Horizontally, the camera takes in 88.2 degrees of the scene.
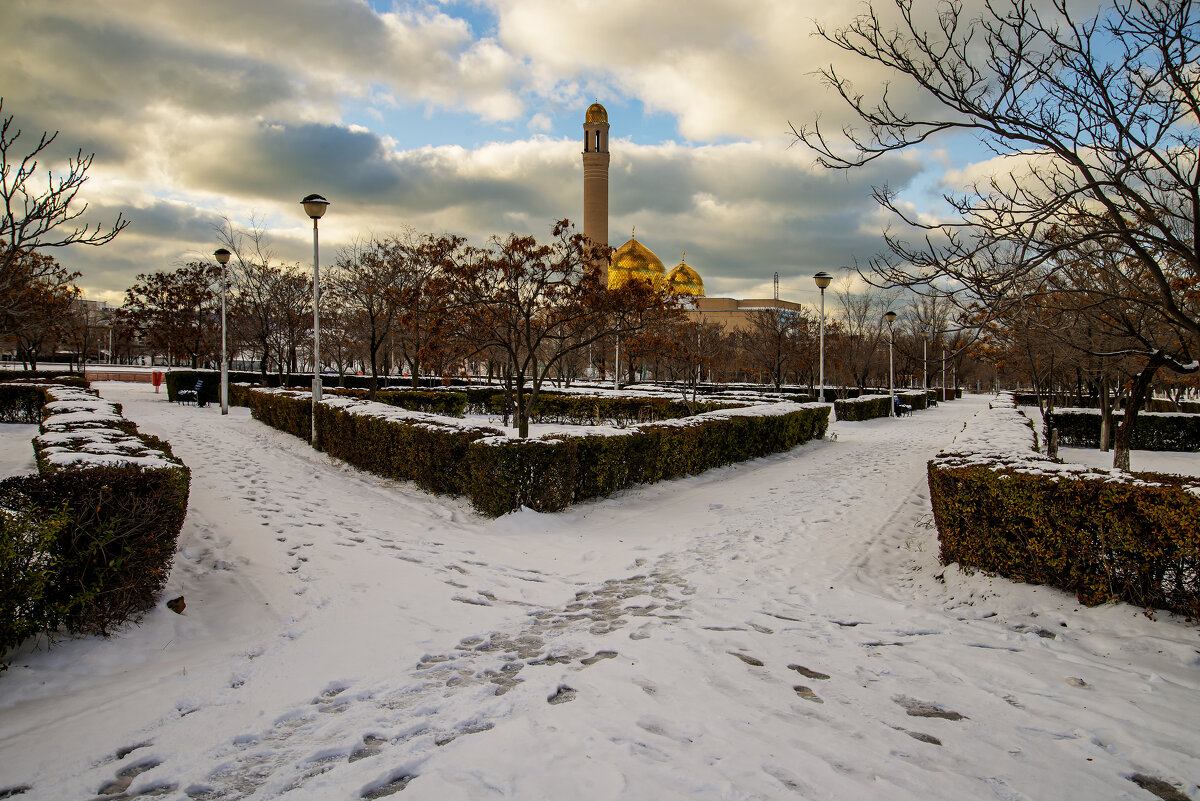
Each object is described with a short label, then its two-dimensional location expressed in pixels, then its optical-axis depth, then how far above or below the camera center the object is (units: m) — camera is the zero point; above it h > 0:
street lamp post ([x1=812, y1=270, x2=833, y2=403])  21.25 +3.53
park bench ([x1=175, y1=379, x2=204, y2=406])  24.42 -0.67
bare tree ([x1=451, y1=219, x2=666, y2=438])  11.52 +1.75
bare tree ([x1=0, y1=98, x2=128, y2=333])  5.94 +1.71
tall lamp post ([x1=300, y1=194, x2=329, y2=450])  13.11 +2.68
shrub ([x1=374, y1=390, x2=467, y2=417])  20.91 -0.71
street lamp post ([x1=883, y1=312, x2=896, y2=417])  29.72 -1.11
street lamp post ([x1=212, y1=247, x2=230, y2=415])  19.97 +0.17
